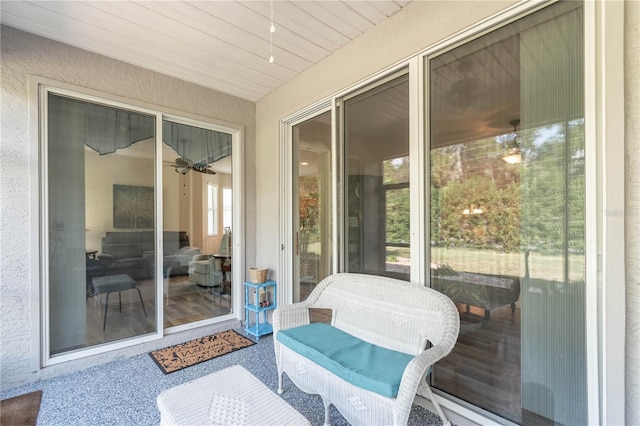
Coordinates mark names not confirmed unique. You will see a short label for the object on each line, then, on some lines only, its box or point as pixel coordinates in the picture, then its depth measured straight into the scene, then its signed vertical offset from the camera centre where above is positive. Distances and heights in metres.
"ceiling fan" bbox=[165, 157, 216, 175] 3.29 +0.56
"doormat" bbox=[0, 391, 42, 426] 1.93 -1.39
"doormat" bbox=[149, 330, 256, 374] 2.71 -1.42
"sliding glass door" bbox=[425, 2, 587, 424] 1.46 -0.02
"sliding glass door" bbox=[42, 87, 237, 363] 2.63 -0.10
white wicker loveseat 1.48 -0.88
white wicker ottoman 1.33 -0.96
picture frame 2.91 +0.08
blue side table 3.37 -1.11
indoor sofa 2.87 -0.39
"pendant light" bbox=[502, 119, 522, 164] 1.62 +0.34
